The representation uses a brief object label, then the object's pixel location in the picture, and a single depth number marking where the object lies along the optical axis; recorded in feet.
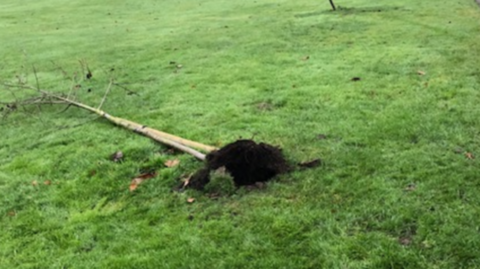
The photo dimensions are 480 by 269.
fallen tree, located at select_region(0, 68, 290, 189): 15.28
